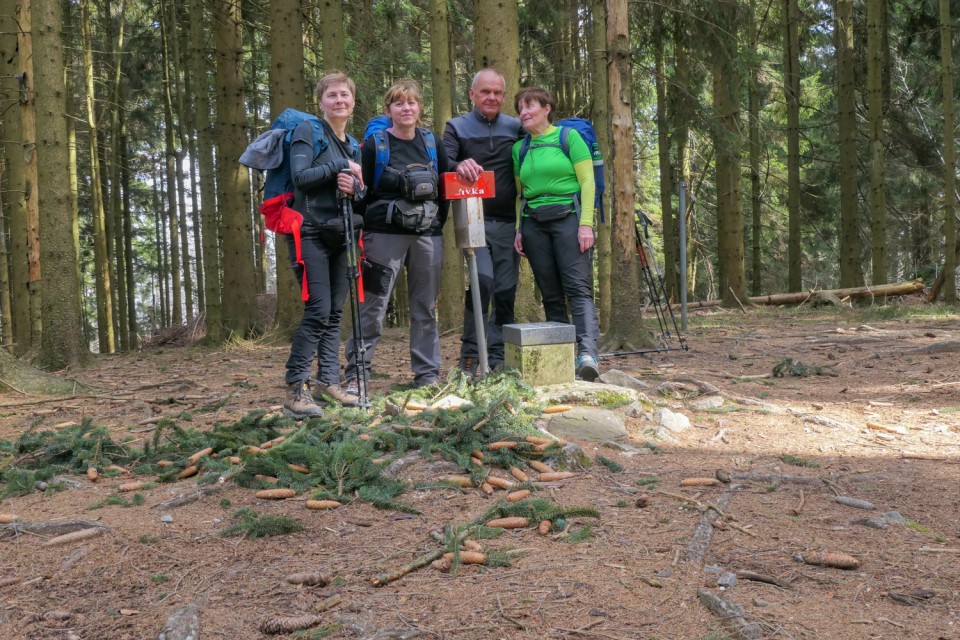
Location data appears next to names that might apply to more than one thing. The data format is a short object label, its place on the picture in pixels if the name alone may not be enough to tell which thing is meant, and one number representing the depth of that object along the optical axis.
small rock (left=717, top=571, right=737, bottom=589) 2.86
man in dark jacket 5.90
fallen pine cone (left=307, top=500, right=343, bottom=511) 3.72
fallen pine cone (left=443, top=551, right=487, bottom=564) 3.10
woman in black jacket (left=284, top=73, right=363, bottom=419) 5.09
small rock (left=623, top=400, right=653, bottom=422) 5.39
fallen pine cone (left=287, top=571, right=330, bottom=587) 3.00
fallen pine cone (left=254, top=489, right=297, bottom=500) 3.86
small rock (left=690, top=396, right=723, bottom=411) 5.85
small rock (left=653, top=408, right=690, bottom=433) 5.27
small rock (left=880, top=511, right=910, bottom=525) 3.47
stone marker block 5.55
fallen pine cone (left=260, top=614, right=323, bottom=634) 2.65
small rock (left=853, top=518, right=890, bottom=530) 3.43
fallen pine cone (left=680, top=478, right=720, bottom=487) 4.02
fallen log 13.83
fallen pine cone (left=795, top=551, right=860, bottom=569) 3.00
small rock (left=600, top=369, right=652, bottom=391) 6.36
